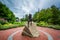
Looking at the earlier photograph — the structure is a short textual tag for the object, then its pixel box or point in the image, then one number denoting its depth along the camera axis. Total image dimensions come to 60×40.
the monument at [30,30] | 2.81
